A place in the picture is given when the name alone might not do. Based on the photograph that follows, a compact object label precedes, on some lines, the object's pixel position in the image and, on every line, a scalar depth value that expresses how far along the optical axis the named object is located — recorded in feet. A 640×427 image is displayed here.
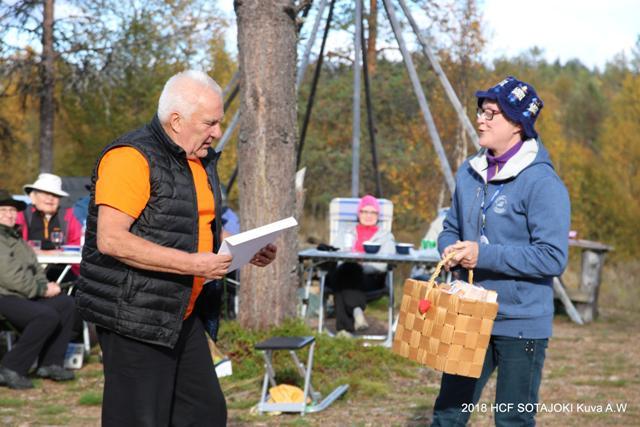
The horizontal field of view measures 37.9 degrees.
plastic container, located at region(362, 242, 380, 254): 28.76
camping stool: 18.97
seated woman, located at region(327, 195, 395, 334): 30.32
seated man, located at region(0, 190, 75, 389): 22.53
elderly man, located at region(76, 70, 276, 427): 10.02
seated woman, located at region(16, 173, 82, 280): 27.66
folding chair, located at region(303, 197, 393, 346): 33.35
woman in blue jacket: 11.14
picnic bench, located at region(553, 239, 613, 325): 35.35
